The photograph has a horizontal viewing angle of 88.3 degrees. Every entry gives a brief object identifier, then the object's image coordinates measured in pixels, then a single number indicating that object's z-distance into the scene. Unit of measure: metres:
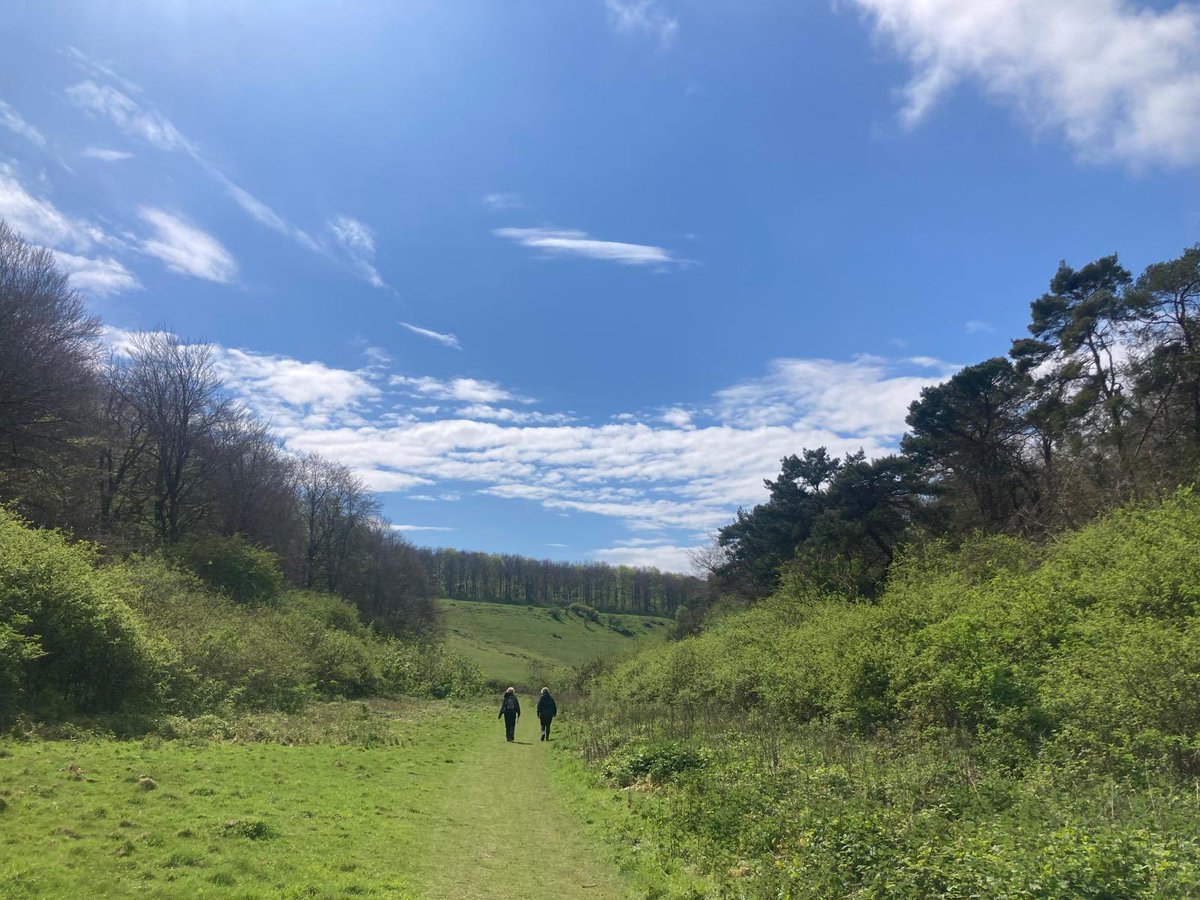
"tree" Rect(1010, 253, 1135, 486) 24.69
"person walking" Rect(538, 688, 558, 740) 25.09
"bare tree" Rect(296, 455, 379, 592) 63.34
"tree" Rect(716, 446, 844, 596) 42.16
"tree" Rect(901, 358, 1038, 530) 31.17
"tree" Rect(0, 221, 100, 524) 26.06
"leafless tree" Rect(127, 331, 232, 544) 40.28
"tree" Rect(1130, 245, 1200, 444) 21.98
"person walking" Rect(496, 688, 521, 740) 24.84
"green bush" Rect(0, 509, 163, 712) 13.72
